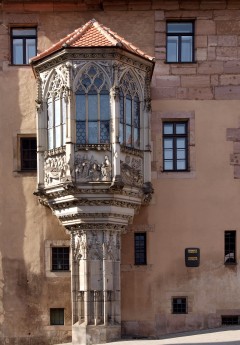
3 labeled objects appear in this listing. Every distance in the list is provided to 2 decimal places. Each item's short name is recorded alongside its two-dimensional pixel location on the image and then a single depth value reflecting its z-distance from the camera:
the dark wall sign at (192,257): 15.04
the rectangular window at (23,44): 15.63
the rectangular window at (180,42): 15.58
